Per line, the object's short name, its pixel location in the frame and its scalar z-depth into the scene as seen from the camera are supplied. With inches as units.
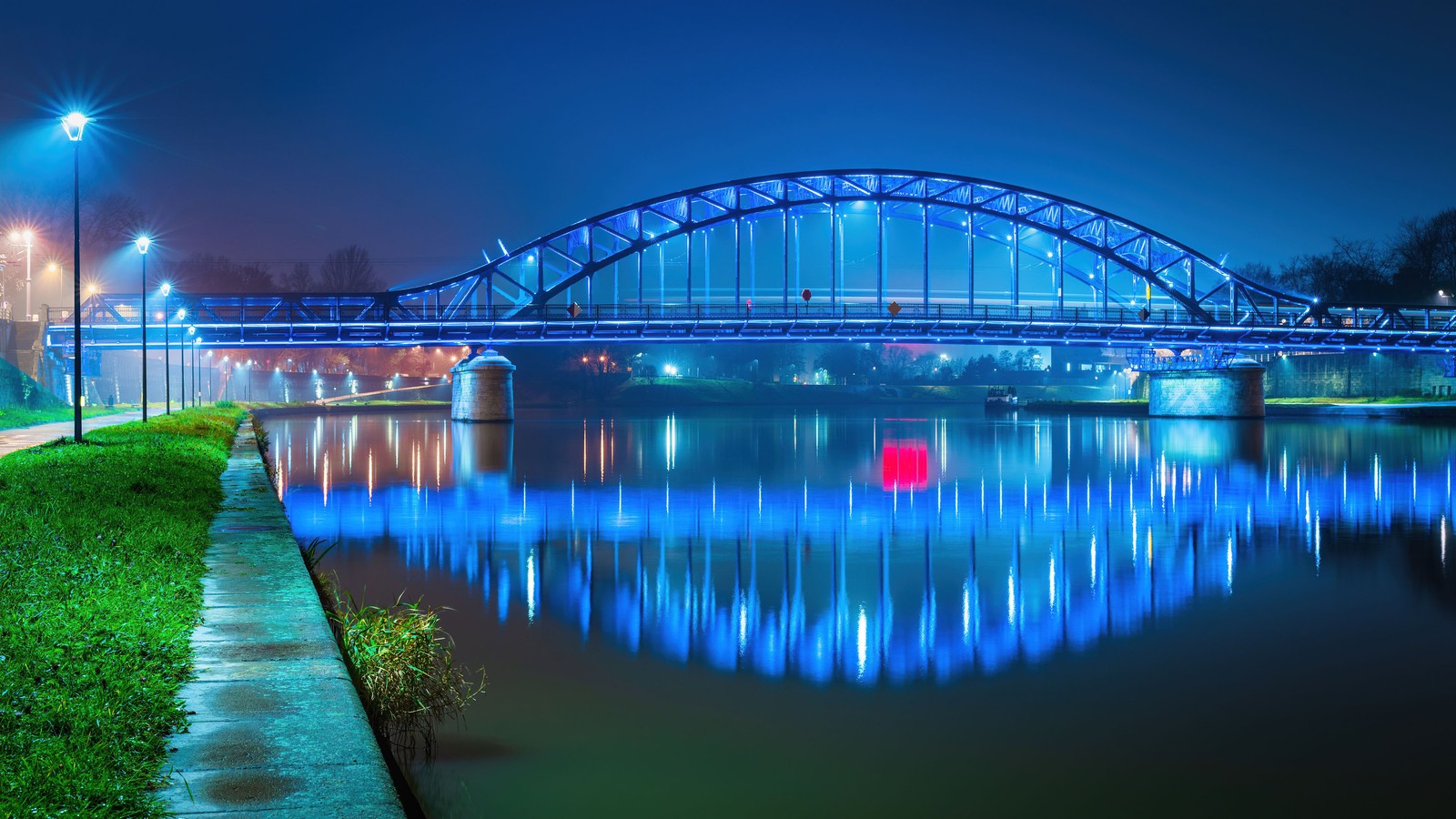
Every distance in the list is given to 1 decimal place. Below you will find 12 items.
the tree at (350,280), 4842.5
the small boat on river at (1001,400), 4672.7
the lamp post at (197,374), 3775.1
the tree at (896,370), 7086.6
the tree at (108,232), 3592.5
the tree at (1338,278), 4306.1
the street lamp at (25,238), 3065.9
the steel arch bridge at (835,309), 3122.5
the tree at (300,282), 4915.1
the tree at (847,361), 6771.7
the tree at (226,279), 4616.1
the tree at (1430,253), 4402.1
